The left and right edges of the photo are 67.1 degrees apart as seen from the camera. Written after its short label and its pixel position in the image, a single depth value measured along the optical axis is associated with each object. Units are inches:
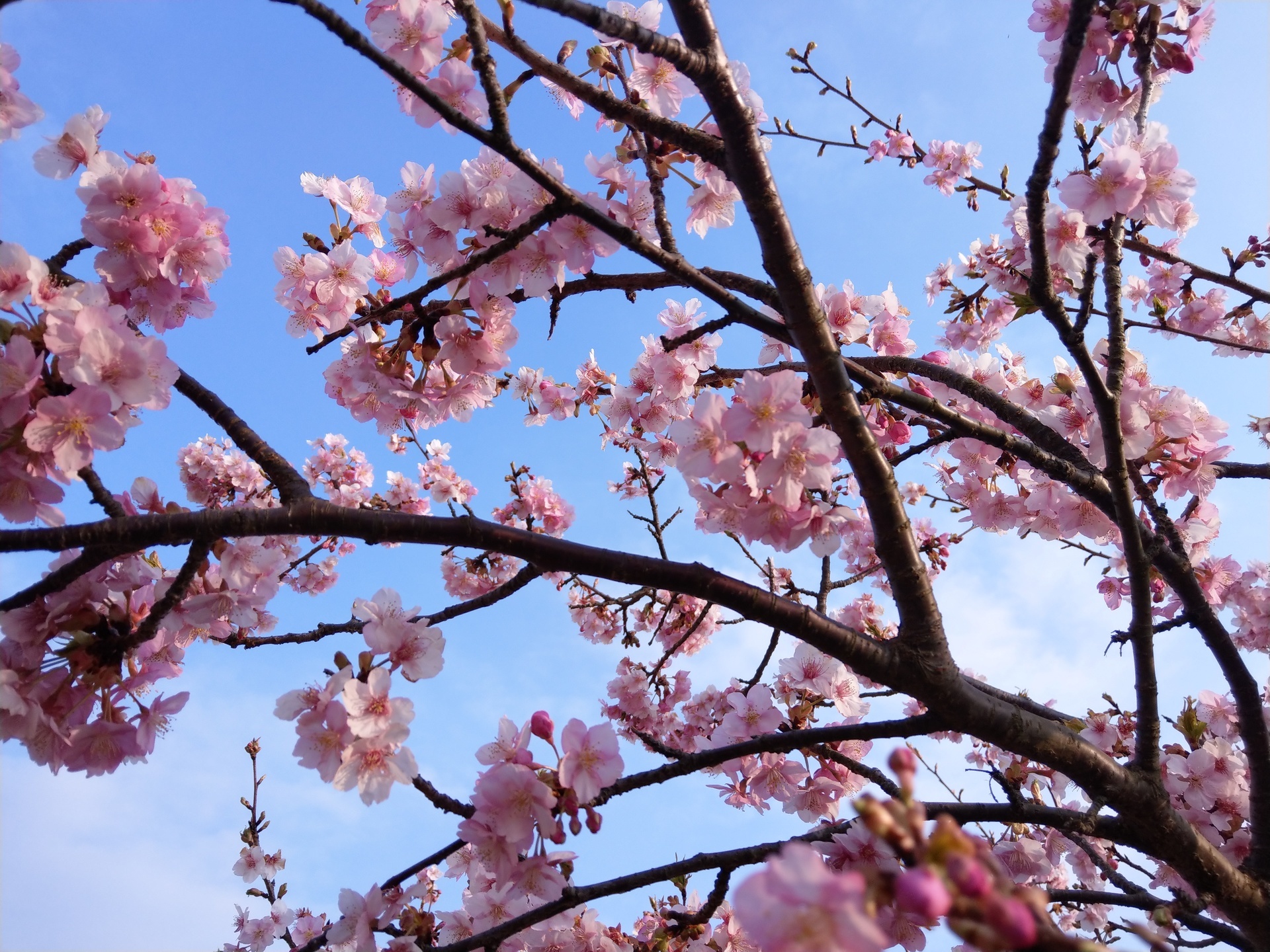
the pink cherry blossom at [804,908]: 8.8
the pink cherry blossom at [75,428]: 14.6
